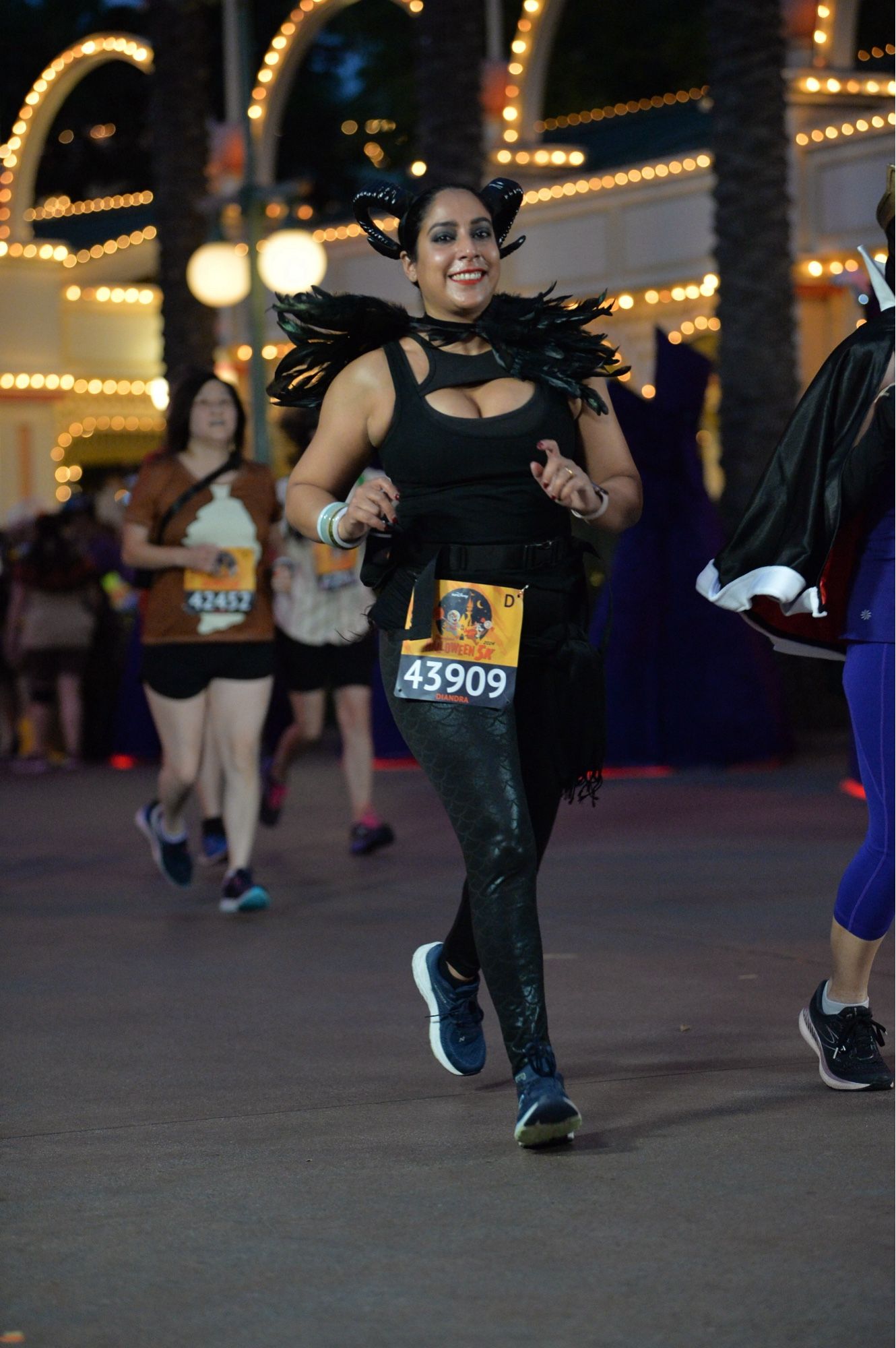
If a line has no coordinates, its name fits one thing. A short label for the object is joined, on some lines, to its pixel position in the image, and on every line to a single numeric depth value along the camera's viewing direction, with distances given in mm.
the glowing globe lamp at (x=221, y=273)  18203
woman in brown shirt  8359
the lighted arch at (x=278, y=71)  24453
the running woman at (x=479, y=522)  4695
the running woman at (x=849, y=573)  4824
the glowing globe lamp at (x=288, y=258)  17547
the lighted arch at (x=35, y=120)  28359
